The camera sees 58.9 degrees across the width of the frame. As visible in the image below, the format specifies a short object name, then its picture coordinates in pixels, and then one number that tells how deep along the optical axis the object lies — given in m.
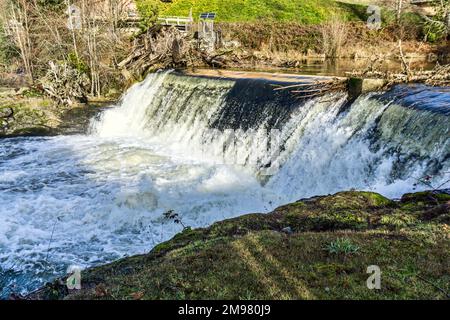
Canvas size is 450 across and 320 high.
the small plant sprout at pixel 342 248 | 4.26
